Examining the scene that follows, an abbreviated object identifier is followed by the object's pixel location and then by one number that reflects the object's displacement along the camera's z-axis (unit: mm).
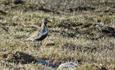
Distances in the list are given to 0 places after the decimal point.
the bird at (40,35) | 29875
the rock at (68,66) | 19569
